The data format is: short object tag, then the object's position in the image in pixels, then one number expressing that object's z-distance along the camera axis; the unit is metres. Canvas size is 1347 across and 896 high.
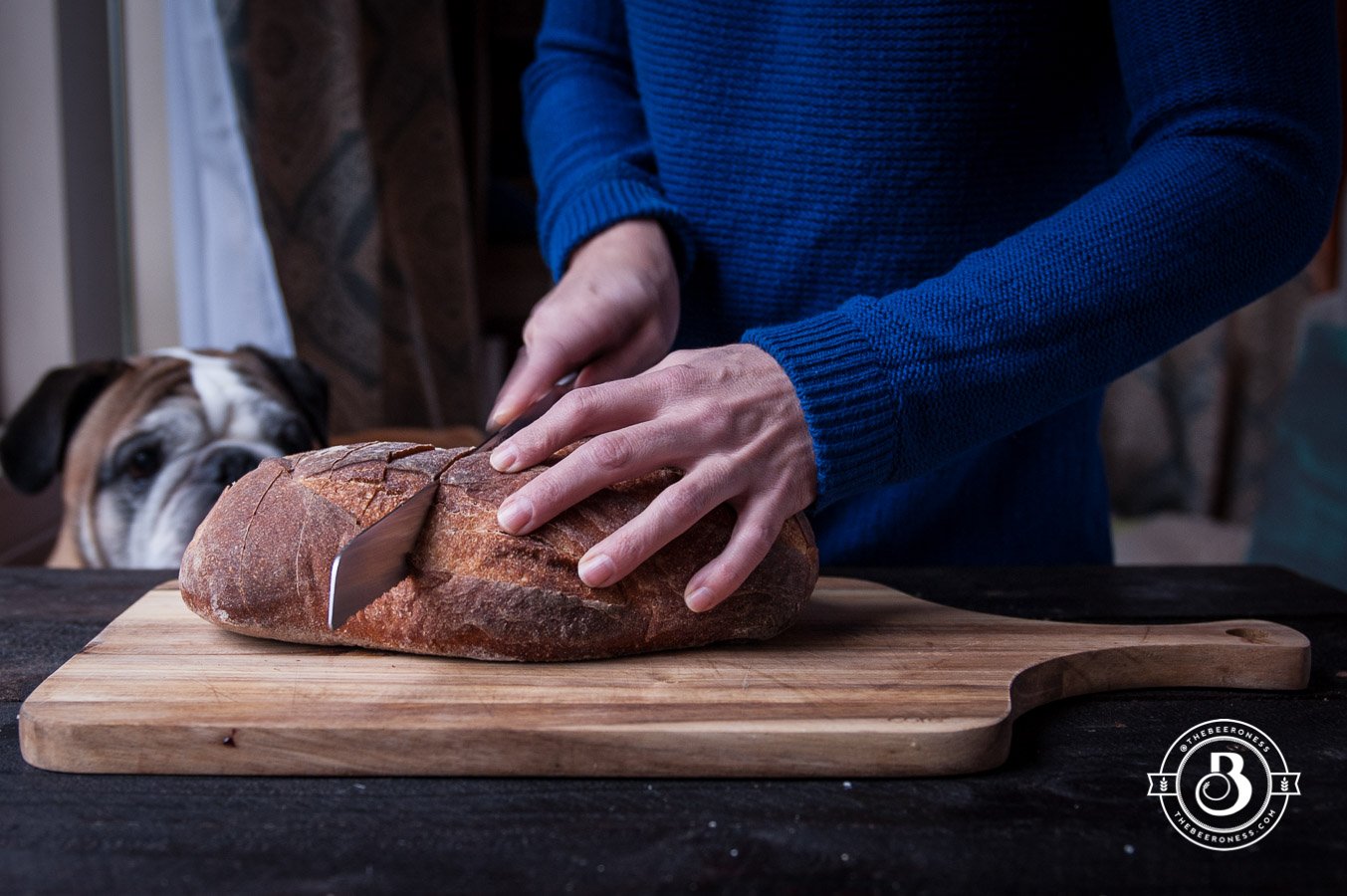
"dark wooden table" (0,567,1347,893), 0.62
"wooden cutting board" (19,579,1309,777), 0.76
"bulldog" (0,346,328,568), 1.42
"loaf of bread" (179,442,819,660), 0.91
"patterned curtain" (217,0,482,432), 2.25
